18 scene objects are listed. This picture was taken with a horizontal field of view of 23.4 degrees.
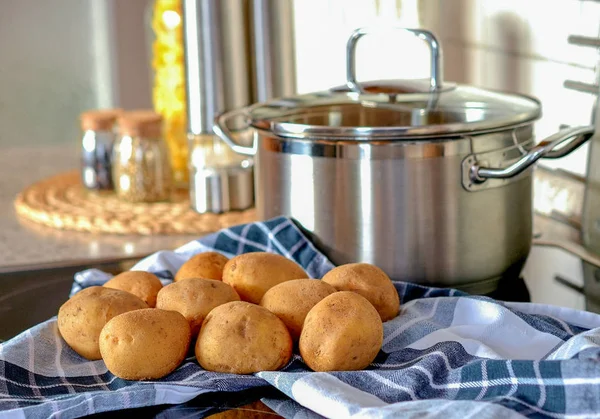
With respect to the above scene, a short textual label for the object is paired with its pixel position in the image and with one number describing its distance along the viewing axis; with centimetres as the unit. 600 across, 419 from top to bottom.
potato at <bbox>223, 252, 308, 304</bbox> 110
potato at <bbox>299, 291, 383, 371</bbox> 100
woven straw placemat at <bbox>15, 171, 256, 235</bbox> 151
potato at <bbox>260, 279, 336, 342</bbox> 104
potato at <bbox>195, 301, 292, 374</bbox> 101
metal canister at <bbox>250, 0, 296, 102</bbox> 157
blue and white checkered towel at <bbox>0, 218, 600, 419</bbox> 94
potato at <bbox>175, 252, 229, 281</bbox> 114
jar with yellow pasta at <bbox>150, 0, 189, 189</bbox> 164
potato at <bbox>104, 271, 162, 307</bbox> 111
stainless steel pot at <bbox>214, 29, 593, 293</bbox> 114
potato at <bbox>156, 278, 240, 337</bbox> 105
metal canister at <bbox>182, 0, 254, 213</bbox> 154
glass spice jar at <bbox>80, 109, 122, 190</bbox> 165
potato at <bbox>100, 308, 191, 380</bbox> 100
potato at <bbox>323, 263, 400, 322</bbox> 108
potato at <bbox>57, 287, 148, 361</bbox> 105
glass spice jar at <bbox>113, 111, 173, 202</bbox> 159
